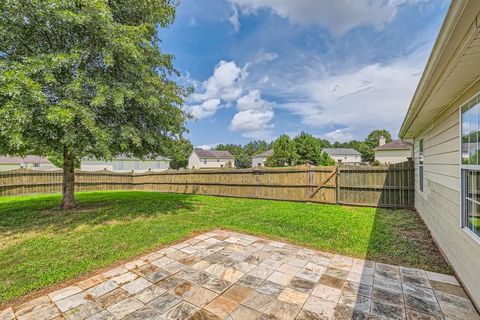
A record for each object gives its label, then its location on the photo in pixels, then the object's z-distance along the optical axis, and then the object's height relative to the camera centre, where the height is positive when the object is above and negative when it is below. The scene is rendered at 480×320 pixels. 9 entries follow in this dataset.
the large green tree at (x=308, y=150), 28.61 +1.45
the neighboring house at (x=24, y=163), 28.81 -0.41
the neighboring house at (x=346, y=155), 45.02 +1.33
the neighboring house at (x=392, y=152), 28.67 +1.30
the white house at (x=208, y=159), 43.53 +0.38
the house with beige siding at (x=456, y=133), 1.70 +0.41
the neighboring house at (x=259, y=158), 49.34 +0.72
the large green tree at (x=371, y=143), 48.28 +4.19
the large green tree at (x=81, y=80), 4.55 +1.87
